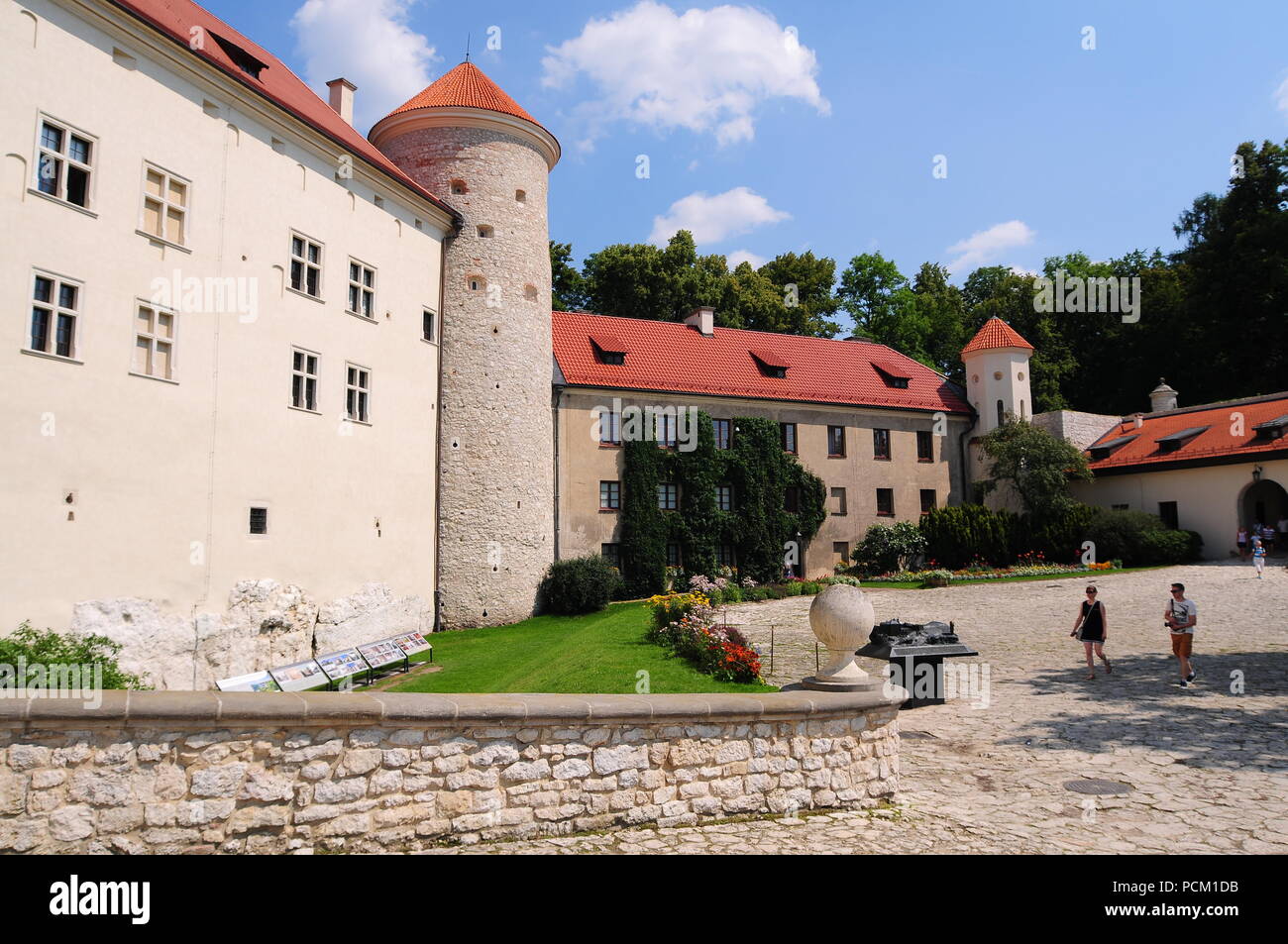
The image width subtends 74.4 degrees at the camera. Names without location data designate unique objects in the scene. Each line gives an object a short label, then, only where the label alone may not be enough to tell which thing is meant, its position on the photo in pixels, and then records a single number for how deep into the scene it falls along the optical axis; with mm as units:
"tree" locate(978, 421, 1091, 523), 32031
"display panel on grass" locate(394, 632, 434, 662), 19453
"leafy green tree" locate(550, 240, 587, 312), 46500
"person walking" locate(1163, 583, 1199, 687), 13188
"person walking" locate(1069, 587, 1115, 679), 14062
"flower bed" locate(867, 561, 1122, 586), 28891
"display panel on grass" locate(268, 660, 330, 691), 15336
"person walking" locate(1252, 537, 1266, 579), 24625
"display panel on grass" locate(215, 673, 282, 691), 14852
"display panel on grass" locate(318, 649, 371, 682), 16266
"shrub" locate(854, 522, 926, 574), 32750
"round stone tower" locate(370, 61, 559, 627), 24828
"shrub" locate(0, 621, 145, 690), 12180
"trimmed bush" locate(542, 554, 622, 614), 26172
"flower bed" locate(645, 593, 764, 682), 11719
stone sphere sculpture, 8289
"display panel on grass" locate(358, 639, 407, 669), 17656
